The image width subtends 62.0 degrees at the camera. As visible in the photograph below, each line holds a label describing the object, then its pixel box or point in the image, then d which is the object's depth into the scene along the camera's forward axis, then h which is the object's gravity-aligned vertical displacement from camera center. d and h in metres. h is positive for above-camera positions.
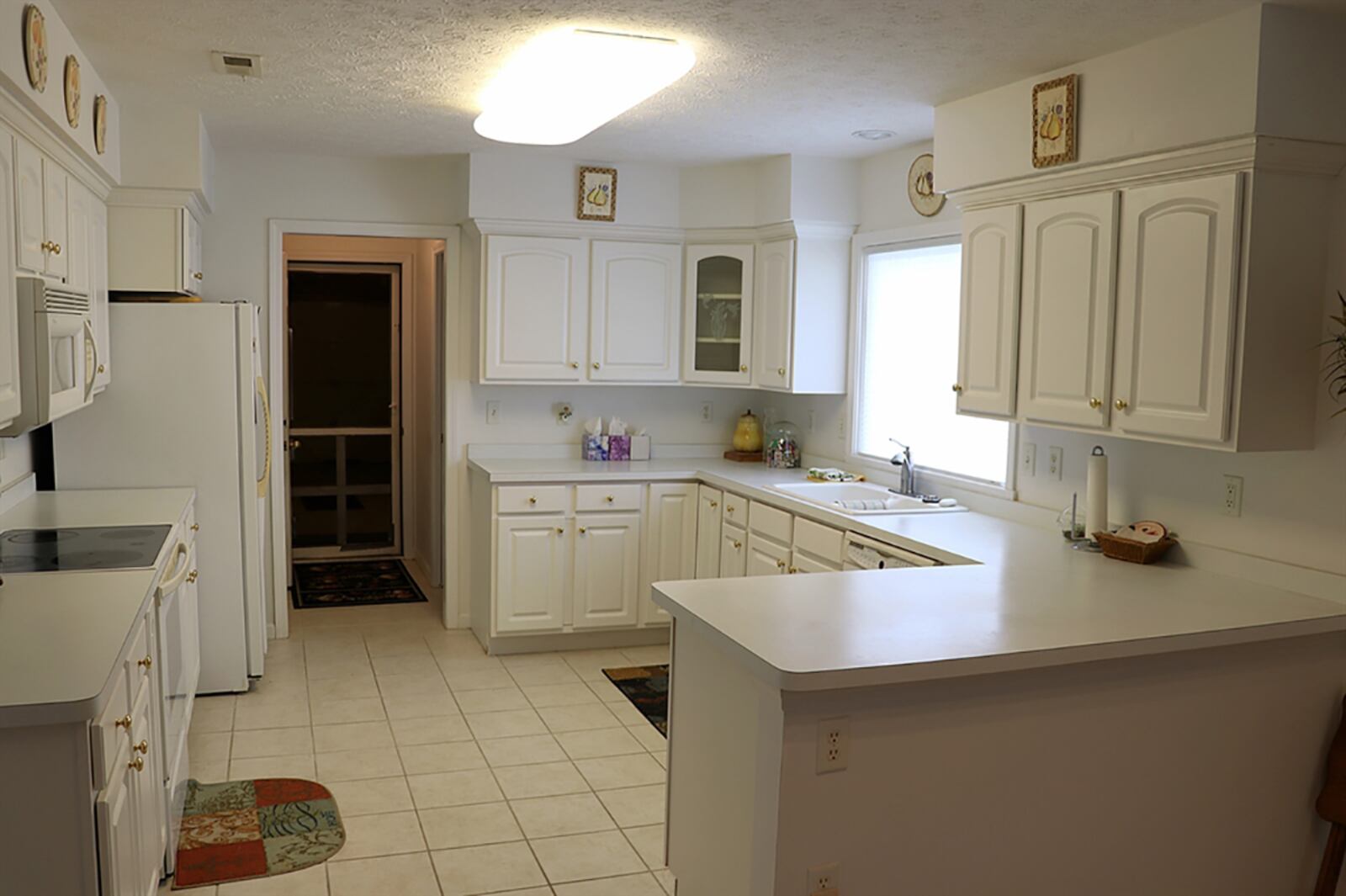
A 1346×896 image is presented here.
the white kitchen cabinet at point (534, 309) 5.52 +0.24
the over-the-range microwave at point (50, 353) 2.84 -0.02
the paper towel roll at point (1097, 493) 3.53 -0.39
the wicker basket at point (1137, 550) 3.36 -0.55
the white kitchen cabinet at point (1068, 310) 3.27 +0.18
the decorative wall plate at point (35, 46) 2.71 +0.74
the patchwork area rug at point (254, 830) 3.21 -1.47
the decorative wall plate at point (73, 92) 3.25 +0.75
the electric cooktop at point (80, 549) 3.05 -0.59
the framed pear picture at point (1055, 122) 3.32 +0.74
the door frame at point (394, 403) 7.46 -0.34
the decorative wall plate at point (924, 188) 4.66 +0.75
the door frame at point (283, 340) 5.58 +0.07
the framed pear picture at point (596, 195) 5.56 +0.81
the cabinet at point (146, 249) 4.53 +0.40
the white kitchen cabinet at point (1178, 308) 2.88 +0.17
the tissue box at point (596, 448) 5.89 -0.48
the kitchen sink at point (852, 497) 4.43 -0.57
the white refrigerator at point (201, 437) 4.43 -0.36
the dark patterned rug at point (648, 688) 4.62 -1.46
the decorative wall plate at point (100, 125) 3.77 +0.76
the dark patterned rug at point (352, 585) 6.45 -1.40
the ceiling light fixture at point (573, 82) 3.32 +0.88
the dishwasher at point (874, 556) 3.77 -0.67
